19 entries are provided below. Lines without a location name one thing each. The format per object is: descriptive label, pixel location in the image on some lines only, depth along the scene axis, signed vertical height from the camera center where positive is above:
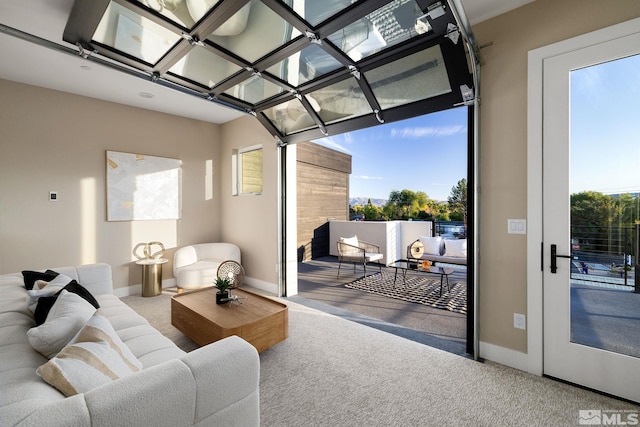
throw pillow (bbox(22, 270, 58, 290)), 2.10 -0.50
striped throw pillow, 0.93 -0.55
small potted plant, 2.68 -0.76
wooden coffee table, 2.21 -0.89
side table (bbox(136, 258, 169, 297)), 4.00 -0.93
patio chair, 5.22 -0.78
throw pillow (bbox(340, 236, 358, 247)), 5.74 -0.58
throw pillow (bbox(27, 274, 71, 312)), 1.67 -0.49
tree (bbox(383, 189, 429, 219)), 8.98 +0.32
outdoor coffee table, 3.84 -0.80
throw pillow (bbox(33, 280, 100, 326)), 1.48 -0.52
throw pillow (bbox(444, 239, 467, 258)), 5.18 -0.65
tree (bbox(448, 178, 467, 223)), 7.89 +0.38
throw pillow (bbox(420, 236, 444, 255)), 5.36 -0.63
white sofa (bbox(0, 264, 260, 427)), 0.78 -0.58
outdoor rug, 3.75 -1.20
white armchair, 3.92 -0.75
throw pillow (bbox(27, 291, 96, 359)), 1.17 -0.51
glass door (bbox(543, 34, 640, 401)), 1.86 +0.00
